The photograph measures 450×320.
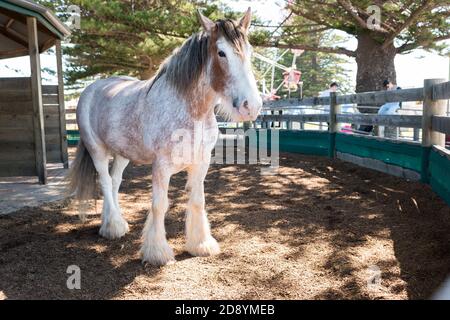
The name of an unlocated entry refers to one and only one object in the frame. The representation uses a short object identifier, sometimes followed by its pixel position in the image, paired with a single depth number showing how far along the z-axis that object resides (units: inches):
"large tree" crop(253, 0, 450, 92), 371.6
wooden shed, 238.2
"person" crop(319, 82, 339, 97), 469.4
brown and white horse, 112.6
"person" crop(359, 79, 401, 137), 320.8
